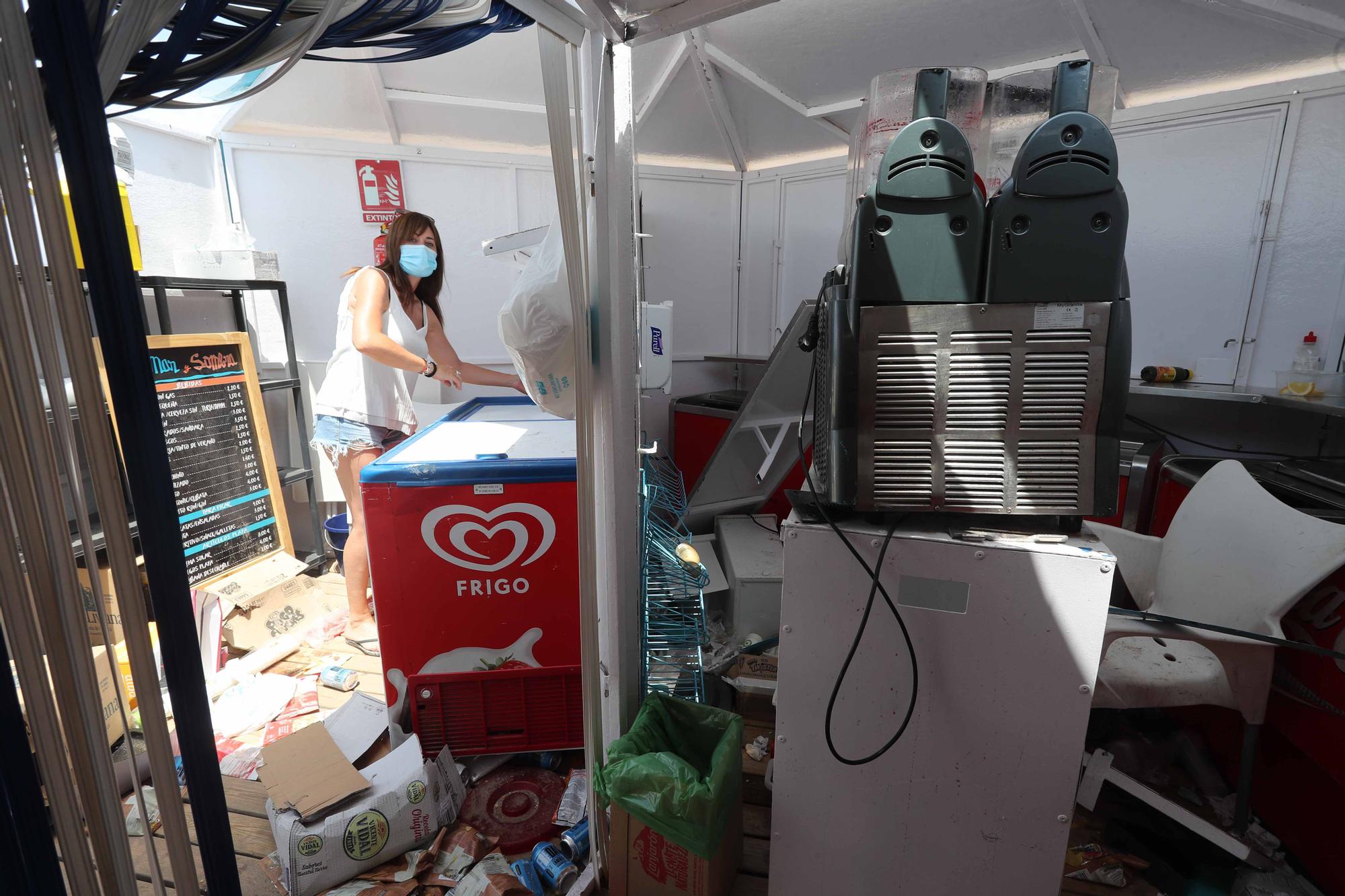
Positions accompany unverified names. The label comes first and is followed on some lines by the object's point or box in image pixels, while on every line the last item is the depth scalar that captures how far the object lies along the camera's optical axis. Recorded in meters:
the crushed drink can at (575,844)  1.52
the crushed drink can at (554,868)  1.44
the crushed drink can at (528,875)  1.43
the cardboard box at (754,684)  1.98
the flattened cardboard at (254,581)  2.37
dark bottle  2.64
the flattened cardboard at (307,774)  1.48
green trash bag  1.26
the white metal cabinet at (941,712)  1.09
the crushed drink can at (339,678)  2.21
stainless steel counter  2.12
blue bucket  2.90
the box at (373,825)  1.39
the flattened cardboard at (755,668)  2.08
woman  2.13
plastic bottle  2.43
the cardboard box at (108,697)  1.74
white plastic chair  1.32
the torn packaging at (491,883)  1.41
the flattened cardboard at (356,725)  1.84
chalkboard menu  2.39
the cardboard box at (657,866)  1.30
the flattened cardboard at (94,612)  1.92
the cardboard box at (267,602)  2.38
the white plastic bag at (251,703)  2.00
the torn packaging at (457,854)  1.47
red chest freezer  1.63
